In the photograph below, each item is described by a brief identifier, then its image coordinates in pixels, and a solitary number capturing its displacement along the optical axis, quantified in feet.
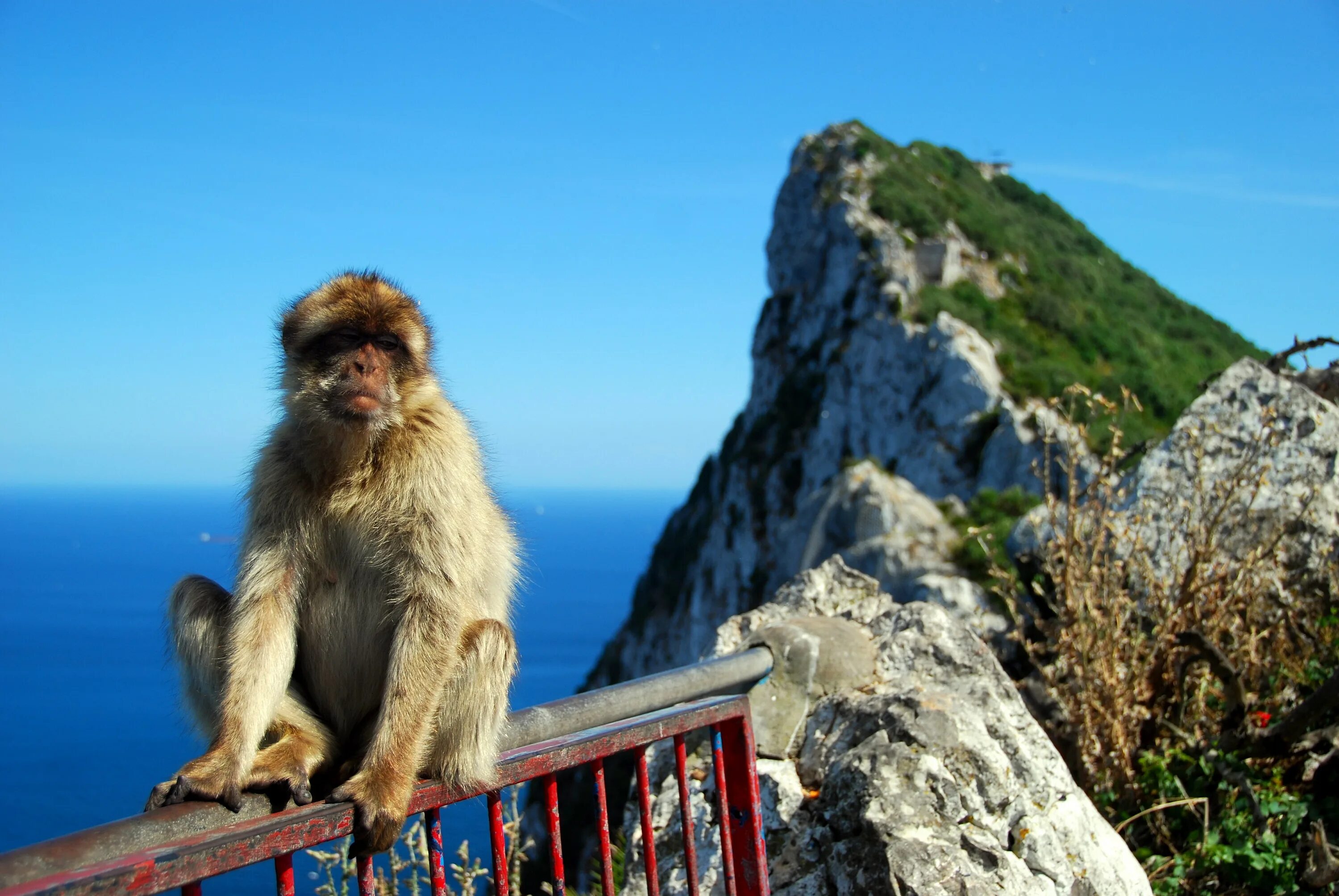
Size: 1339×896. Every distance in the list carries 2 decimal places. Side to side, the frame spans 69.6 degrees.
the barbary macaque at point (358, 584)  7.11
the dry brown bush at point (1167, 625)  11.70
